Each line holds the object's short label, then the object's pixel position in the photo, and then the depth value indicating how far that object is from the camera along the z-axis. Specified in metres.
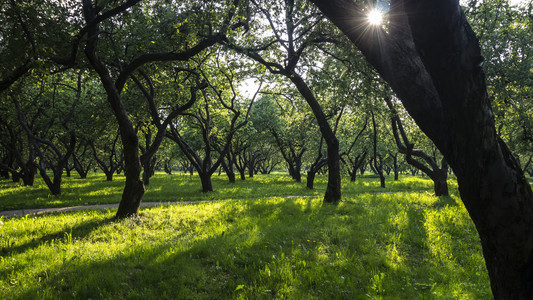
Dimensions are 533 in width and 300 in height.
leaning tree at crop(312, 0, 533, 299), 2.34
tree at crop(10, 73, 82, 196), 16.41
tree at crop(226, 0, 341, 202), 10.73
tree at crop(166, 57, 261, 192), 15.75
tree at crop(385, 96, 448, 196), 14.28
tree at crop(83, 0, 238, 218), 8.60
